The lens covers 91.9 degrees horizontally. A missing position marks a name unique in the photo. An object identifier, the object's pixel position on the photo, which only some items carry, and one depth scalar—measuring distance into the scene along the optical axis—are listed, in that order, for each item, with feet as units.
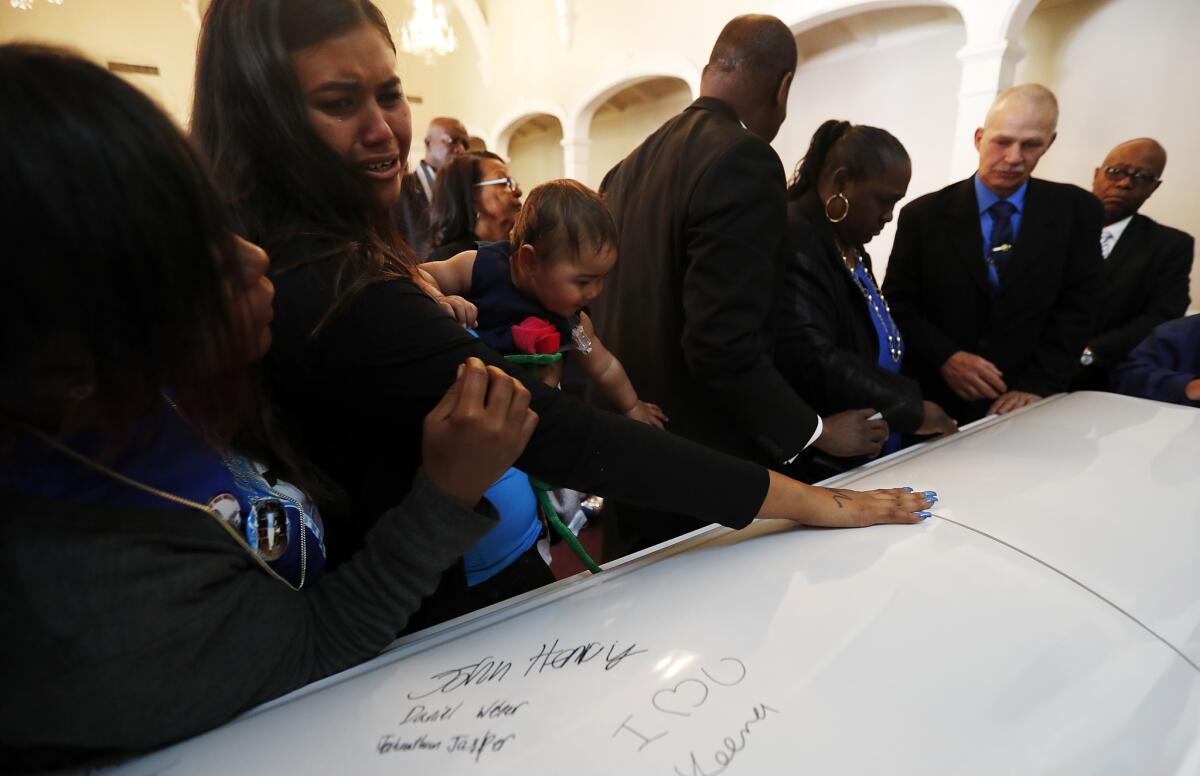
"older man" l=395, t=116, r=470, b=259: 9.39
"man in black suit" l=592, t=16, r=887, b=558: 4.21
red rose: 4.33
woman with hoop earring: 4.91
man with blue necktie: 6.47
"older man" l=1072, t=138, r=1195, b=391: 8.37
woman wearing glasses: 8.86
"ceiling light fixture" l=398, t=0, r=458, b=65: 24.57
